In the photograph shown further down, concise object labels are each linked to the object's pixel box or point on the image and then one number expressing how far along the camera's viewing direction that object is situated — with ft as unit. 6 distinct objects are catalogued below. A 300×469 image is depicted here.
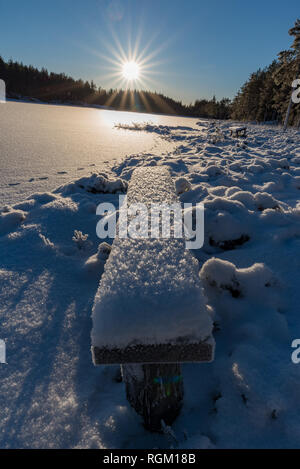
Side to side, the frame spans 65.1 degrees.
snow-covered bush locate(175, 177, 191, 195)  12.58
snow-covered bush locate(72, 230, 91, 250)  8.26
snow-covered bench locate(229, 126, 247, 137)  38.50
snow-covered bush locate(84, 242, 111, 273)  7.20
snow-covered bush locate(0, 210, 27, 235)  9.00
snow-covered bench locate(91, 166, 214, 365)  2.79
